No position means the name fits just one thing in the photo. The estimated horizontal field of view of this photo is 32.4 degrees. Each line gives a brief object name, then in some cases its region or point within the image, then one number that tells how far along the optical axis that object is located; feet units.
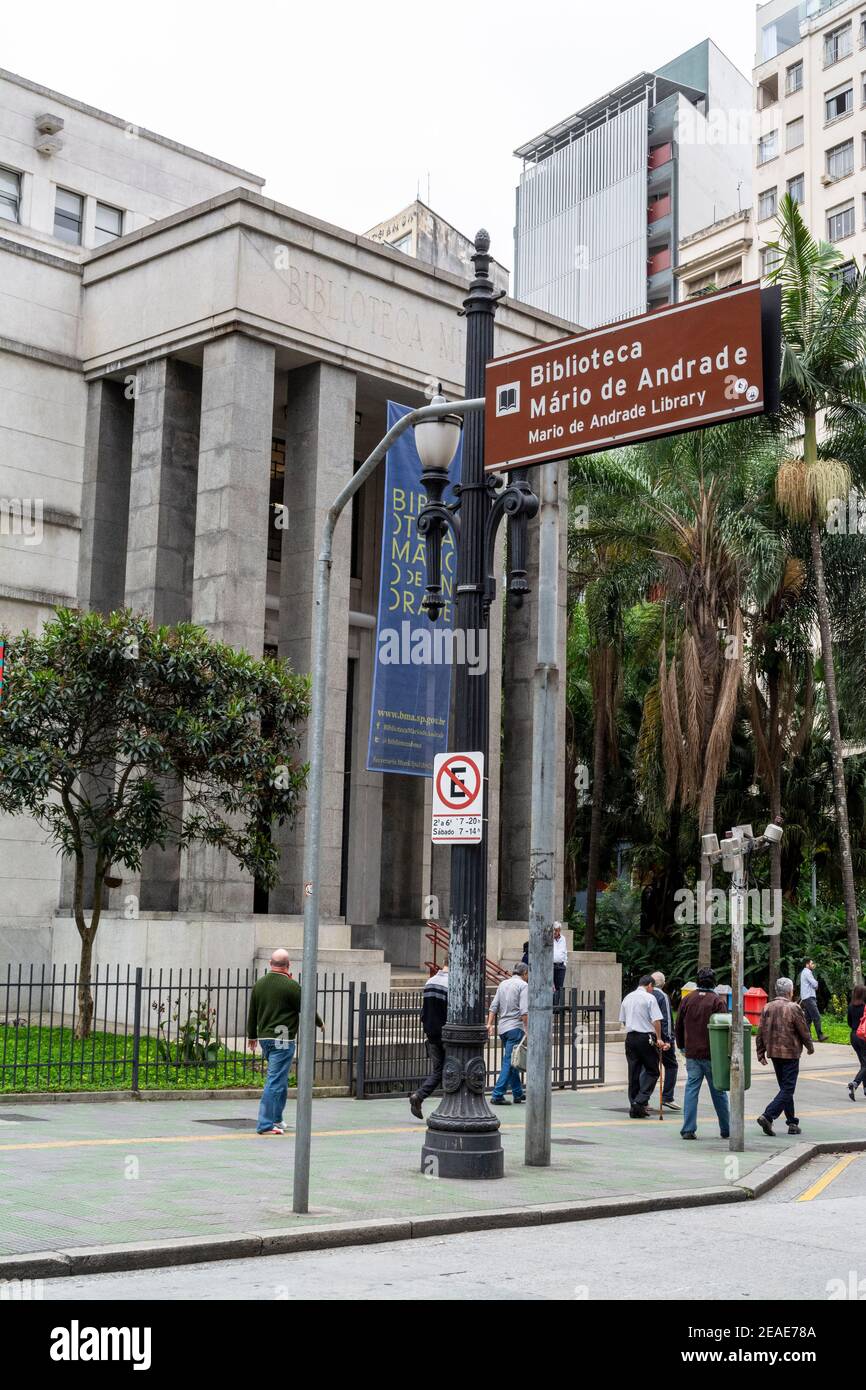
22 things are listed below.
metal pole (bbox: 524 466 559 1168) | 44.16
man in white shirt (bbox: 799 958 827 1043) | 90.33
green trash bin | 52.95
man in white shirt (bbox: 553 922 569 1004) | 81.97
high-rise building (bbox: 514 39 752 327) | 314.35
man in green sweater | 46.29
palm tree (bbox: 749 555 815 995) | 116.37
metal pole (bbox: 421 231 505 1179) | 40.78
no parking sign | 40.88
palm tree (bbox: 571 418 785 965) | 106.22
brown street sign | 31.55
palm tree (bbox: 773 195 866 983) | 106.93
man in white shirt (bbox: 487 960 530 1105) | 60.90
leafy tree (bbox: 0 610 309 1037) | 64.13
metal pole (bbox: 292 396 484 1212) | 33.68
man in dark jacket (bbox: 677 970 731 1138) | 53.93
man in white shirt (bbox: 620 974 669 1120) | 58.75
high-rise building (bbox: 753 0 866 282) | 217.97
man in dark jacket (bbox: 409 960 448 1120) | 53.83
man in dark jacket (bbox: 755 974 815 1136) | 55.77
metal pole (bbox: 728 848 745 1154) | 50.16
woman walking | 69.31
